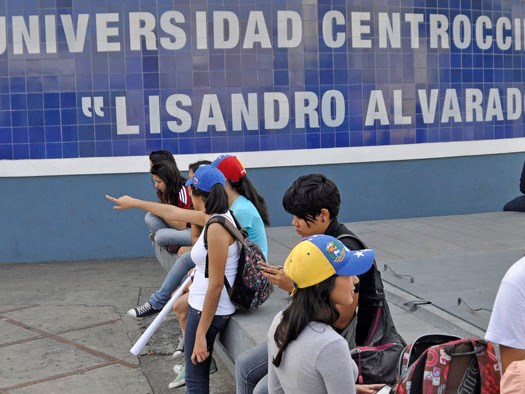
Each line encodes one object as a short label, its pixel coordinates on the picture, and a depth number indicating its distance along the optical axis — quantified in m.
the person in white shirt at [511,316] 3.11
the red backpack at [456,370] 3.06
